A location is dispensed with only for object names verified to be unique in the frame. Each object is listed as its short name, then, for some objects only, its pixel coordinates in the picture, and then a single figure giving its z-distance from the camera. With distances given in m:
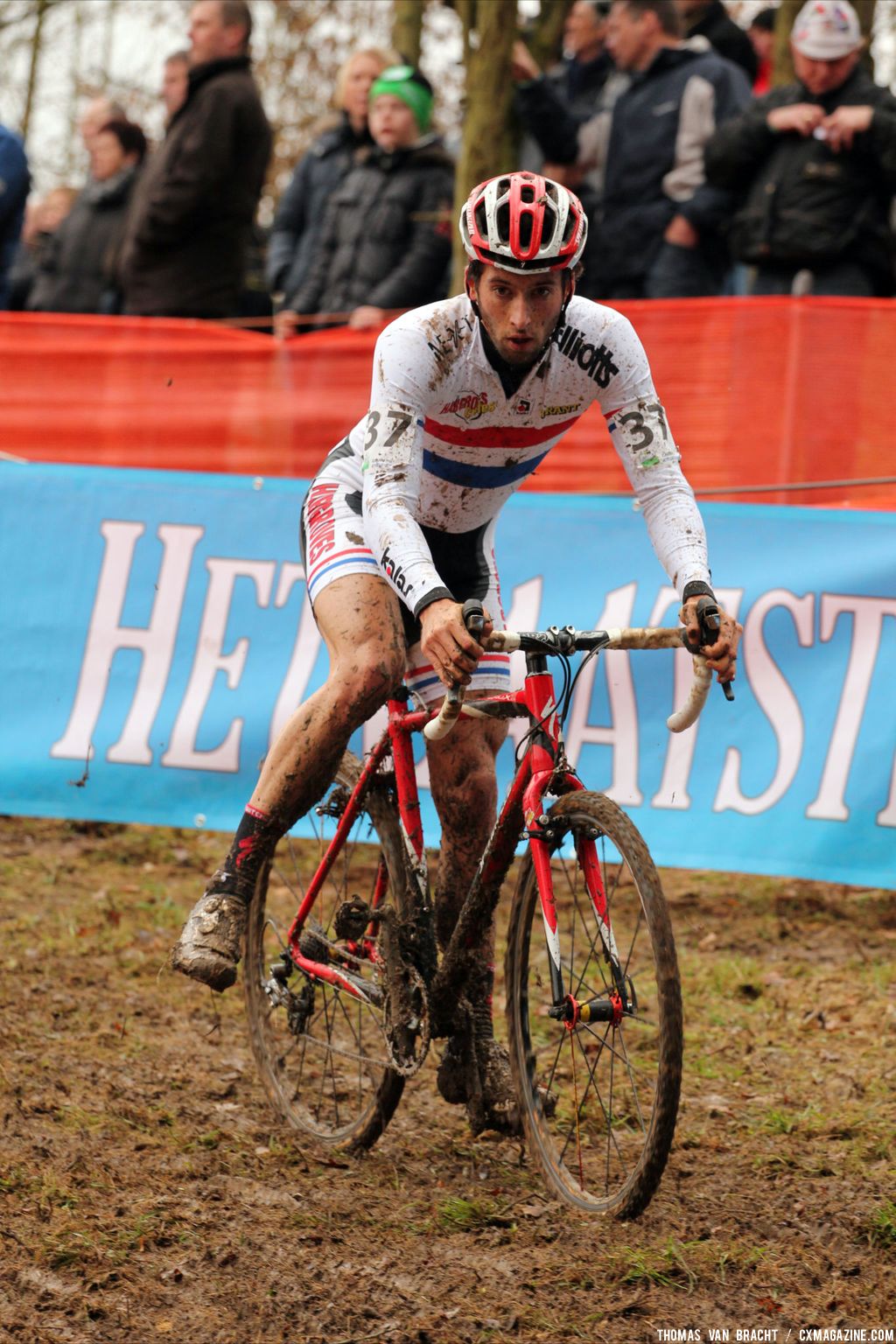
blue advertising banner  13.54
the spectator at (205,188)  18.31
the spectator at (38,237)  27.11
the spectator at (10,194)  20.44
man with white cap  15.58
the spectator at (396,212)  18.28
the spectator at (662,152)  17.12
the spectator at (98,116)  21.22
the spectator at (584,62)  20.00
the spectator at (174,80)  19.77
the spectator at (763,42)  20.69
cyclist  8.27
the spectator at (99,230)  21.03
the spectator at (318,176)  19.39
